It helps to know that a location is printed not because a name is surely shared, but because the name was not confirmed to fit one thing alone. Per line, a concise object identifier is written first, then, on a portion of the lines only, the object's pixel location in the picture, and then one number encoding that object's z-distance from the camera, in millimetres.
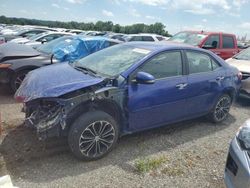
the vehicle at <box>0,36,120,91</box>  4199
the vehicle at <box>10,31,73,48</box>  9651
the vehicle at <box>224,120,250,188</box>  1778
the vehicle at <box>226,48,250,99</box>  4628
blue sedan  2407
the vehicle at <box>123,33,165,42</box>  10644
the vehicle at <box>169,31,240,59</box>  6888
